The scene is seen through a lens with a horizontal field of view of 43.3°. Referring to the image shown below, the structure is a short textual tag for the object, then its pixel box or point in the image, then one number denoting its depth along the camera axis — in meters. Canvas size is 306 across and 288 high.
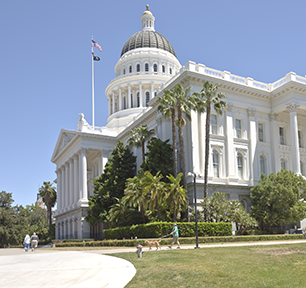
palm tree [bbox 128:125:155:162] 50.12
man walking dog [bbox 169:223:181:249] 23.71
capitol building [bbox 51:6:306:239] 44.66
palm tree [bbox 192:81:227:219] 38.73
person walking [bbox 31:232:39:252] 36.66
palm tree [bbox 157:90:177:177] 38.45
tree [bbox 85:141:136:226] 50.16
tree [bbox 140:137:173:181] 42.31
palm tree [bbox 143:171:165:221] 34.69
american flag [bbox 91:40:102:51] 71.31
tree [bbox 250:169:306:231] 38.41
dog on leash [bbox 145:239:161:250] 22.42
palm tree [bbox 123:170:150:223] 38.12
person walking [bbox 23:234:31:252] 37.00
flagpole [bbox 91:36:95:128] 74.86
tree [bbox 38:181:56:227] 86.06
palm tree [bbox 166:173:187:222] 34.44
